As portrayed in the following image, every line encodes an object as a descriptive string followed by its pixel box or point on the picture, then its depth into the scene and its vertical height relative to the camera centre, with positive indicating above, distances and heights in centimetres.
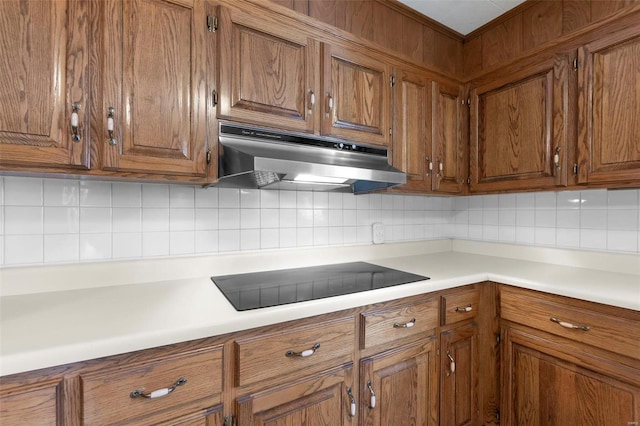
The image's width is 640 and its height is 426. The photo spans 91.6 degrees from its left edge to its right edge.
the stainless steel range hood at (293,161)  114 +21
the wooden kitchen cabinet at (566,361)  114 -62
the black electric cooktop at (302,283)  109 -31
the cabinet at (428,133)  169 +45
